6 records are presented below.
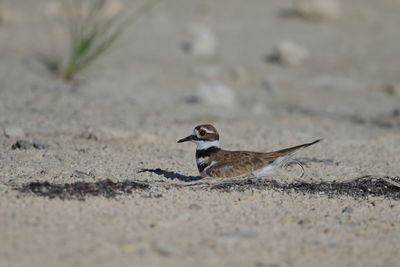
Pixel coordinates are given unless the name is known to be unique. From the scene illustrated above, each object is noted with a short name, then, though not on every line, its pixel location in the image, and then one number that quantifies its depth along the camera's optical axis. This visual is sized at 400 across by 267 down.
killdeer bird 12.10
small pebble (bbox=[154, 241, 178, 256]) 8.34
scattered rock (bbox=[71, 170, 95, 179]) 11.81
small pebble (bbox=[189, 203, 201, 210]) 10.27
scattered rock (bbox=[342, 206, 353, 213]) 10.73
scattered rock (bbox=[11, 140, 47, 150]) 14.35
